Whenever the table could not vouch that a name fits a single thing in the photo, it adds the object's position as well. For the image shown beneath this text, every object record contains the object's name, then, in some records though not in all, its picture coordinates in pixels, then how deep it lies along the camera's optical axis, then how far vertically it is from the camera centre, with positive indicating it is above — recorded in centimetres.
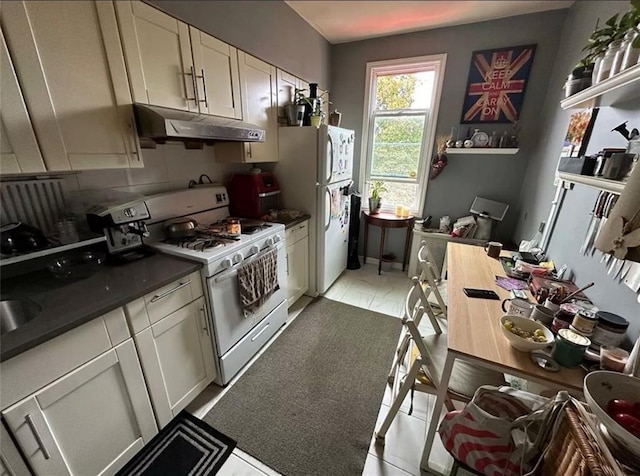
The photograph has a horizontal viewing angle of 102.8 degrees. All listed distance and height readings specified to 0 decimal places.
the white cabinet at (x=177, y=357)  116 -98
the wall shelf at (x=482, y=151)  230 +7
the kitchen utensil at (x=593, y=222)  121 -29
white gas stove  141 -57
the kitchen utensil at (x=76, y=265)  116 -52
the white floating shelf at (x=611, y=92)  84 +26
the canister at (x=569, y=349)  84 -60
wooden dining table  83 -66
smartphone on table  127 -65
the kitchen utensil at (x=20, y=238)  99 -34
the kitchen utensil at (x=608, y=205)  112 -19
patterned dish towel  156 -78
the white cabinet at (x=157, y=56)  115 +46
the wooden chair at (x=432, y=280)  156 -75
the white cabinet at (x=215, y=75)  145 +46
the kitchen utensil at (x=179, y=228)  159 -45
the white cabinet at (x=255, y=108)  180 +34
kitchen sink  98 -60
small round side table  284 -71
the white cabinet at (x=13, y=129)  85 +7
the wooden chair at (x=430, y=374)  106 -92
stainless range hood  118 +14
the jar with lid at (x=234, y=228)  166 -47
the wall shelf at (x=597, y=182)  91 -8
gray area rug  125 -138
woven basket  52 -63
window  261 +33
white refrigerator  215 -23
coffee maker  124 -35
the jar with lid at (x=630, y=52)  90 +37
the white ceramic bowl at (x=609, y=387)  68 -59
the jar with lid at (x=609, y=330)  89 -57
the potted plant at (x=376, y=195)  306 -44
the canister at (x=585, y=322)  93 -57
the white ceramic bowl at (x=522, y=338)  89 -61
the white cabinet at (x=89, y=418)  82 -94
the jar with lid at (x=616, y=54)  96 +39
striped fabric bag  74 -82
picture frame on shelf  145 +17
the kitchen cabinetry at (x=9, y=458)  76 -89
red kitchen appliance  207 -30
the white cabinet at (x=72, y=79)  88 +27
